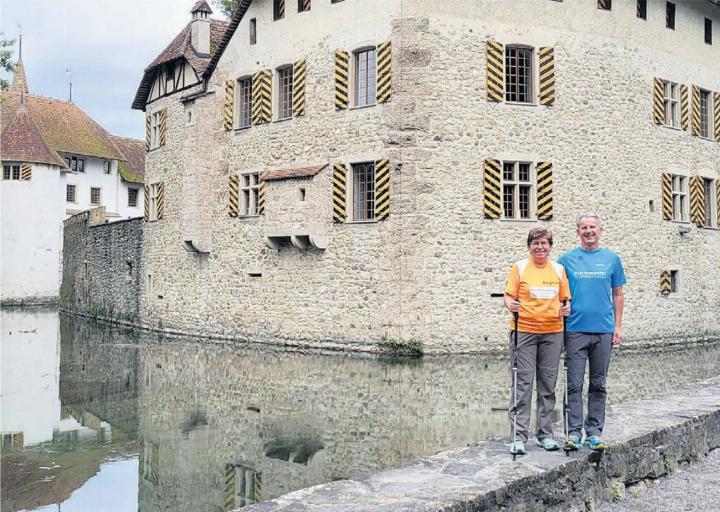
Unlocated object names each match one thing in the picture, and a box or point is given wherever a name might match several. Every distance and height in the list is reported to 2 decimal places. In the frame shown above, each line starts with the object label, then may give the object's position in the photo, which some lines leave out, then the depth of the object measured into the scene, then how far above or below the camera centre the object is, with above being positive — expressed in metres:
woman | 6.07 -0.36
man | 6.16 -0.33
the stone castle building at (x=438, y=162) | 17.92 +2.66
